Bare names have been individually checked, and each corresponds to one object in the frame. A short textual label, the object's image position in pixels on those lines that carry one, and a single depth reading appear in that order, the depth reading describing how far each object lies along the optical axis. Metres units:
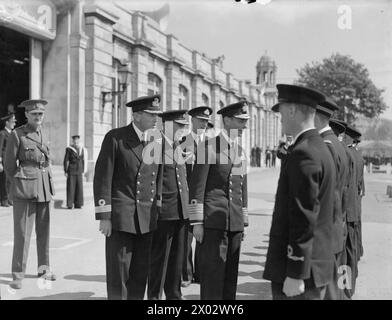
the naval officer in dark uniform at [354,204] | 4.84
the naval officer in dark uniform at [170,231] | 4.53
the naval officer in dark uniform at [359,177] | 5.69
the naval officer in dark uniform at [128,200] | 4.06
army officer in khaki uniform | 5.44
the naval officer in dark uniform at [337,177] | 3.17
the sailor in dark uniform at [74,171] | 11.21
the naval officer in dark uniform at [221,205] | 4.15
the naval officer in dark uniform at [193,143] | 5.43
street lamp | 14.87
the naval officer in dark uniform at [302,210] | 2.83
